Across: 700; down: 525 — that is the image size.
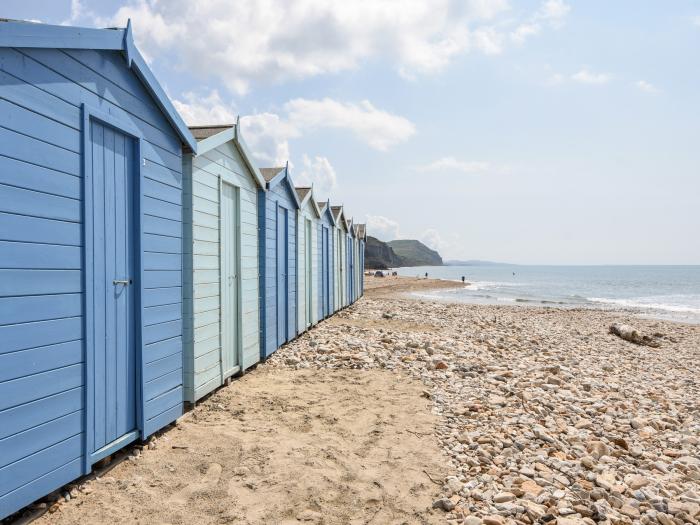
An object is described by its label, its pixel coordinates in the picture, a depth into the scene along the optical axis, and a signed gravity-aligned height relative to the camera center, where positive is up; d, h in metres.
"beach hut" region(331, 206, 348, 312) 16.73 +0.28
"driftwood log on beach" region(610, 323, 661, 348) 14.21 -2.33
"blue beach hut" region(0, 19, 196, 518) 3.07 +0.10
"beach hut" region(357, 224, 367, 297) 24.82 +0.81
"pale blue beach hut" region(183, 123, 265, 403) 5.62 +0.10
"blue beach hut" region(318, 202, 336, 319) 14.16 +0.22
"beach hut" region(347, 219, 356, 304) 20.12 +0.10
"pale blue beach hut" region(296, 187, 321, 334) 11.34 +0.15
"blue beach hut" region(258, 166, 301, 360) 8.40 +0.14
